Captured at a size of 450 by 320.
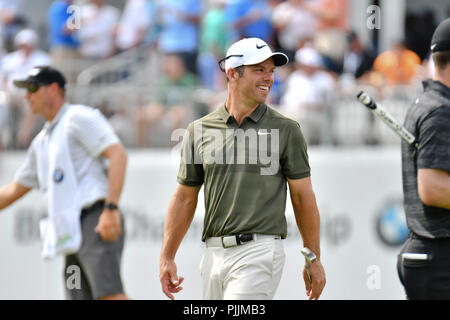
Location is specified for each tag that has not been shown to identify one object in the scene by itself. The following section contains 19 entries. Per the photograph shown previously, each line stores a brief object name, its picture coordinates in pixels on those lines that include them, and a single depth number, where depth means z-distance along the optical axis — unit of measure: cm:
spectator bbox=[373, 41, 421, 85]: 1185
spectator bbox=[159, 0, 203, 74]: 1154
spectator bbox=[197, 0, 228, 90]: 1148
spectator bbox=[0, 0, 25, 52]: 1300
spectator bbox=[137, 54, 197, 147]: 1145
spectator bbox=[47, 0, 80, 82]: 1177
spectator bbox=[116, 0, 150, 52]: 1210
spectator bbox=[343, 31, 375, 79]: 1200
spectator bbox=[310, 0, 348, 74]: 1186
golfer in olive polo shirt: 570
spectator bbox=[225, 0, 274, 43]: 1149
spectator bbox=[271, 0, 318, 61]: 1198
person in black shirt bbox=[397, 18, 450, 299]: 569
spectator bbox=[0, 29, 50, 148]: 1180
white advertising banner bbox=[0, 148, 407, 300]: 1149
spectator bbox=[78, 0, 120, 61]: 1194
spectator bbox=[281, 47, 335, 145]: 1134
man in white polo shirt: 739
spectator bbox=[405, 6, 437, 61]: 1275
